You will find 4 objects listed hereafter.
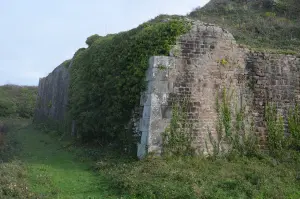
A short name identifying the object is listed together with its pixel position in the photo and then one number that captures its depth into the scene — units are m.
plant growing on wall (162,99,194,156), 10.27
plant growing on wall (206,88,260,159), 10.87
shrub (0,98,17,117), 30.77
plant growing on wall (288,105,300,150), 11.47
